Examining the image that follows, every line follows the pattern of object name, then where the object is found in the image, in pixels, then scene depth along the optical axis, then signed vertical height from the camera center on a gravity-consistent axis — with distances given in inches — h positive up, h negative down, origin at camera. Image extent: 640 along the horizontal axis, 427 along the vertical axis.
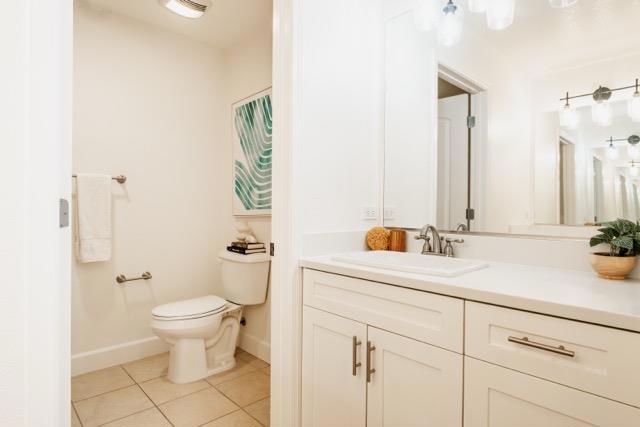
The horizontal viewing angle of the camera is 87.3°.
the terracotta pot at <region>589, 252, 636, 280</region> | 40.8 -6.1
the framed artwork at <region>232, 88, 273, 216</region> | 92.8 +17.4
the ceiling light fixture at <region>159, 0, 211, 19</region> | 82.3 +51.6
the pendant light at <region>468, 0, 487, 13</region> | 57.2 +35.8
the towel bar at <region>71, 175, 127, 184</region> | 89.3 +9.5
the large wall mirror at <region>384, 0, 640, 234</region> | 46.7 +16.9
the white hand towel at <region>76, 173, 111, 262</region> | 82.2 -1.1
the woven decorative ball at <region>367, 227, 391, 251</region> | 66.5 -4.9
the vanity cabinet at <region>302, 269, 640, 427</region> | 28.8 -16.0
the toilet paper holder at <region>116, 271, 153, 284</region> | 89.4 -17.5
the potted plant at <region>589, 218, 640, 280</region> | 40.7 -4.3
